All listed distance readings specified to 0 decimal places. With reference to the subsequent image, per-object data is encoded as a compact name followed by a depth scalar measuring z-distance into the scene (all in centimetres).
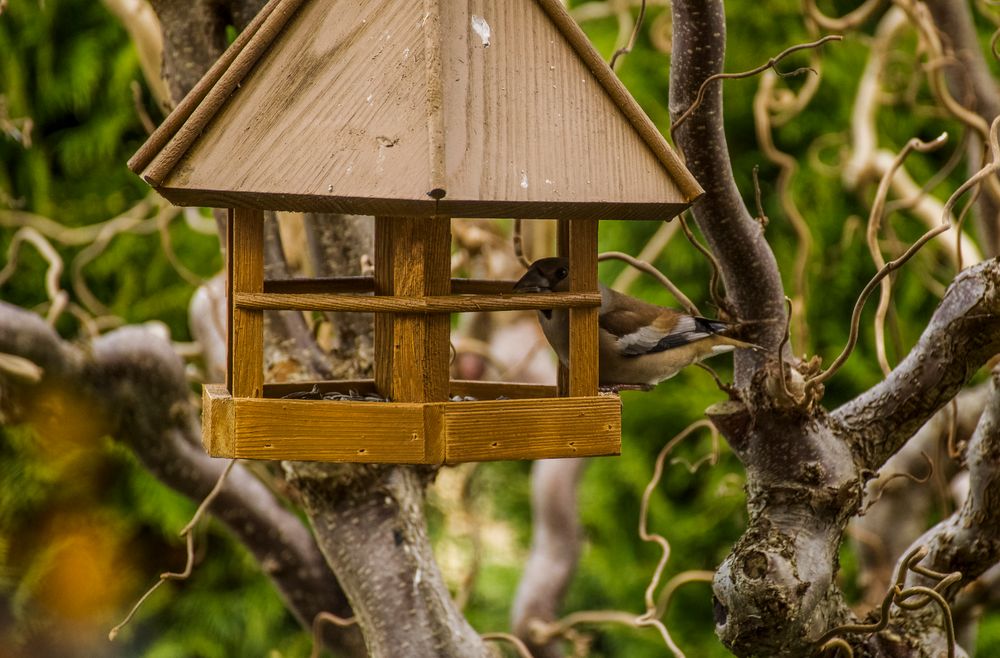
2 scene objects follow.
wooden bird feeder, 695
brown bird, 716
